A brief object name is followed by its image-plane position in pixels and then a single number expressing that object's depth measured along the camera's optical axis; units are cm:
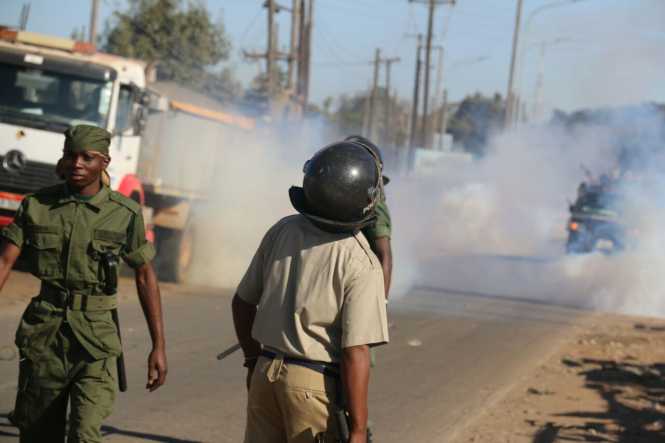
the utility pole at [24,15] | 2094
